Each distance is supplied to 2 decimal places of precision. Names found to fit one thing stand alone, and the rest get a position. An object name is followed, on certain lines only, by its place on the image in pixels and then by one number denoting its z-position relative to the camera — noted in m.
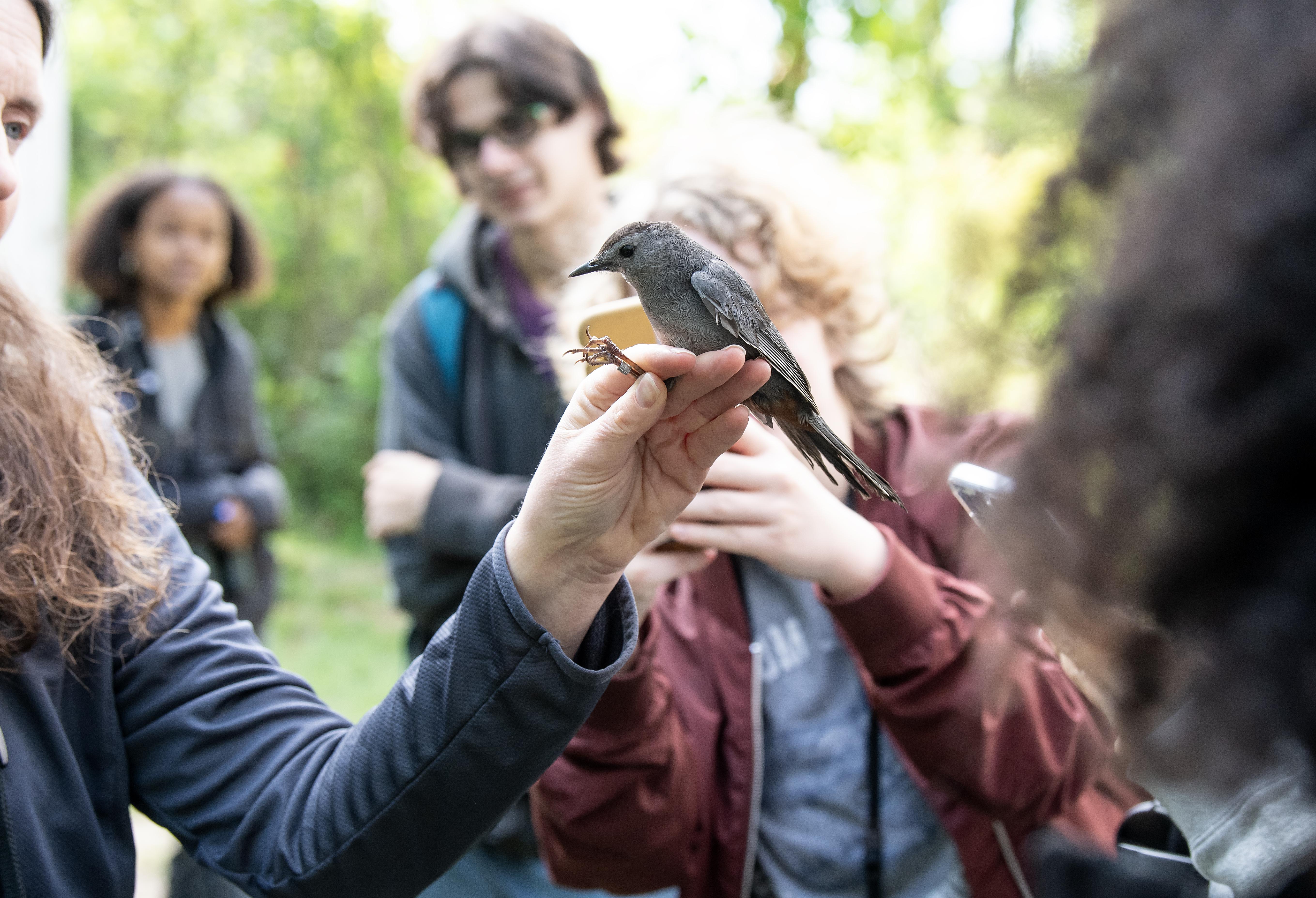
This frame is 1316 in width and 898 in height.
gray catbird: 0.78
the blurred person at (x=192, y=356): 1.91
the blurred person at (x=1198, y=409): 0.55
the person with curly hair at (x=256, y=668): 0.75
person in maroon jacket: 0.88
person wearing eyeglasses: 1.25
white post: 2.17
